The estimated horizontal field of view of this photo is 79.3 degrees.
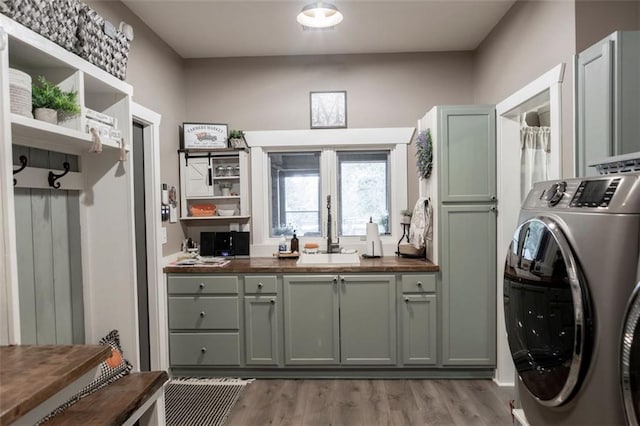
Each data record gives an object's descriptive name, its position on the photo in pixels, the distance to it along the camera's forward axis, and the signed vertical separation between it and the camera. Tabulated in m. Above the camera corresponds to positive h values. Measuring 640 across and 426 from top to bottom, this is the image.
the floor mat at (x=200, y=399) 2.48 -1.38
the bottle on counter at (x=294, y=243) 3.53 -0.38
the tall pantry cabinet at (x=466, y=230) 2.89 -0.24
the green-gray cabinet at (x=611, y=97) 1.47 +0.40
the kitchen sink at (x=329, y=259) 3.07 -0.49
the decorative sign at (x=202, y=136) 3.46 +0.61
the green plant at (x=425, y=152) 3.08 +0.38
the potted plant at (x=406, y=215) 3.44 -0.14
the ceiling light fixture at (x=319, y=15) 2.49 +1.23
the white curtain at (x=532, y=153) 2.85 +0.33
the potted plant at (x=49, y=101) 1.49 +0.41
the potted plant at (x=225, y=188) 3.56 +0.14
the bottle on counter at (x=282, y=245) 3.48 -0.39
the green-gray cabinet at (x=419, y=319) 2.96 -0.92
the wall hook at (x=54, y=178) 1.73 +0.13
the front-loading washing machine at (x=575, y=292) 1.07 -0.30
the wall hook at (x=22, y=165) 1.54 +0.17
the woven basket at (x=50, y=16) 1.34 +0.71
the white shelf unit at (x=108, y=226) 1.96 -0.11
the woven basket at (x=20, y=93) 1.32 +0.40
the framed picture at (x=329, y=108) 3.56 +0.86
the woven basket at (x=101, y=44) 1.68 +0.75
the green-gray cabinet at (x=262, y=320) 3.00 -0.92
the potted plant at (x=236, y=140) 3.49 +0.57
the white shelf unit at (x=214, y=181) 3.47 +0.21
